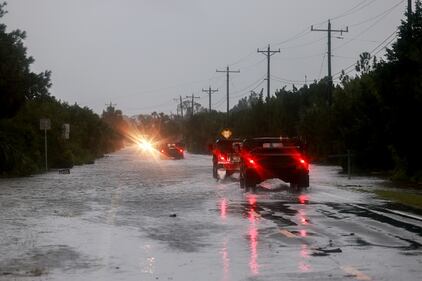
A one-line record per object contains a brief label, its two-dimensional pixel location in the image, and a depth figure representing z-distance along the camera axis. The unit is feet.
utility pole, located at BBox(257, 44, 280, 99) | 232.06
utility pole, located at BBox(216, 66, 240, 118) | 313.42
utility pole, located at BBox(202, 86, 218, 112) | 399.22
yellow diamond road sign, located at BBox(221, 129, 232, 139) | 244.83
